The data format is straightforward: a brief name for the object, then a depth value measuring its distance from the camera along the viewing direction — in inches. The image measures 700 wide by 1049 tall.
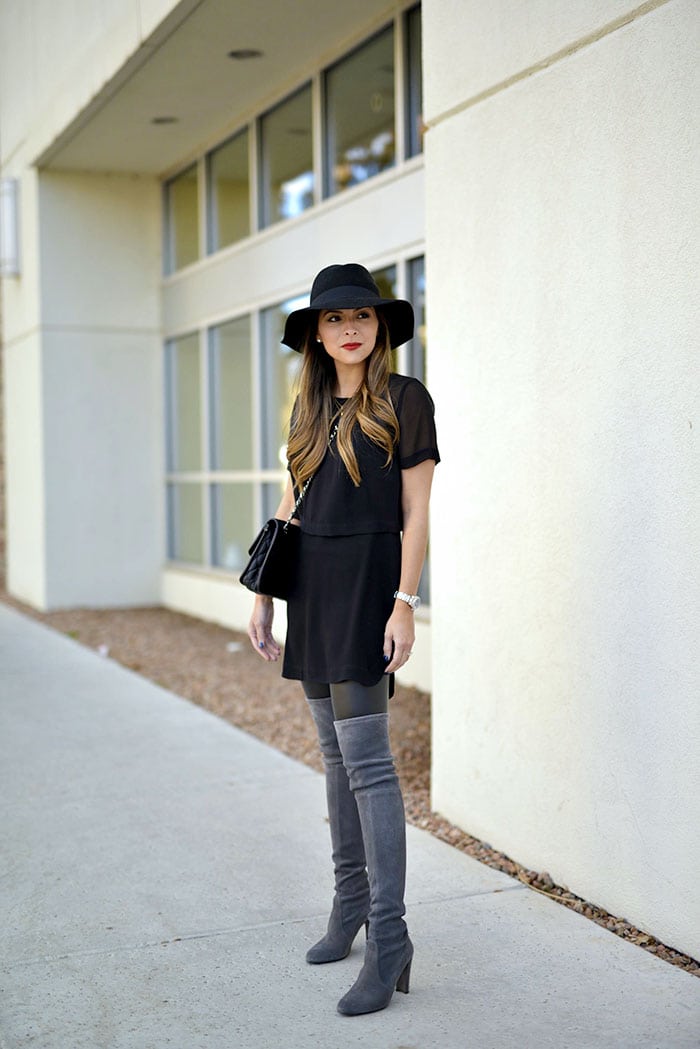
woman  132.2
